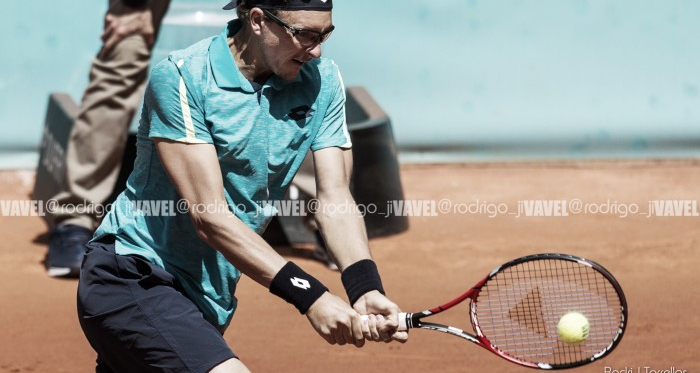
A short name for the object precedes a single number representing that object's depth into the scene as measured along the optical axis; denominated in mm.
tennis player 5418
